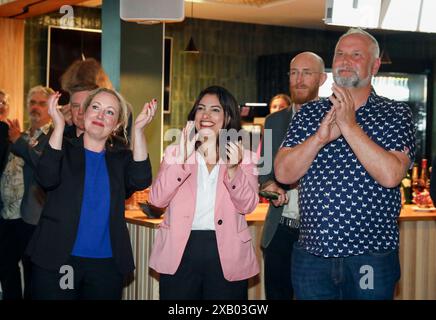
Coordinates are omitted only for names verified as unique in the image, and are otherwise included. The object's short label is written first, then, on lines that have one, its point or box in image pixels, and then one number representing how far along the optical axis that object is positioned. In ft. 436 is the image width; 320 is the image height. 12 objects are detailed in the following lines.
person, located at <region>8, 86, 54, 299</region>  13.53
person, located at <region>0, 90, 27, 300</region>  15.51
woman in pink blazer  10.46
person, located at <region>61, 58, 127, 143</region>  12.29
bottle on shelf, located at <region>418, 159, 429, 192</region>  17.74
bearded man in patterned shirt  8.89
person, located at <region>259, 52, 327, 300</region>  12.69
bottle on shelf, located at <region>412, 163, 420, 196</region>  17.69
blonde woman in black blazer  9.94
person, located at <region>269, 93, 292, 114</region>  23.99
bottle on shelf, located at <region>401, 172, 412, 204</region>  18.88
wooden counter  15.01
